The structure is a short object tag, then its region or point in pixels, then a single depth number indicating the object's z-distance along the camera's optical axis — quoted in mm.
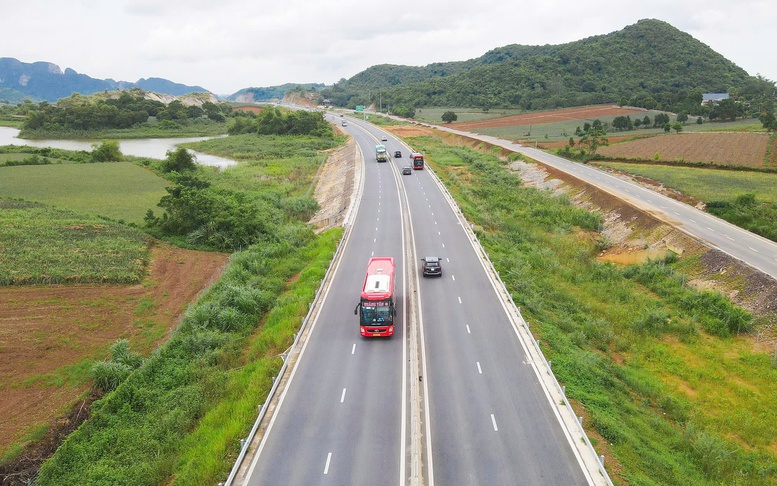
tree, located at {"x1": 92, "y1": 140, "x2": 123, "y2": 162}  90250
